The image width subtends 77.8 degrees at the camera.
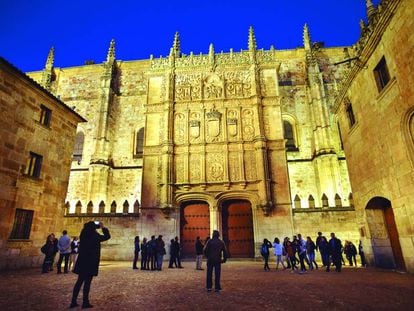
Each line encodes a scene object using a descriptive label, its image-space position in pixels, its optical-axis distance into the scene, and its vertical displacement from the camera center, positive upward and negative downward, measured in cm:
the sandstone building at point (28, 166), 1077 +336
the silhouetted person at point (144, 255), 1197 -74
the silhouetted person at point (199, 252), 1201 -69
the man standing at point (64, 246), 1042 -24
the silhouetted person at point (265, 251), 1122 -63
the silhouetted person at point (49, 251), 1013 -42
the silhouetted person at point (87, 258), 476 -33
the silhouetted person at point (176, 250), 1312 -60
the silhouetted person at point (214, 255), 658 -44
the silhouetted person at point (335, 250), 1059 -62
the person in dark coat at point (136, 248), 1217 -47
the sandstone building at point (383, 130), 837 +389
